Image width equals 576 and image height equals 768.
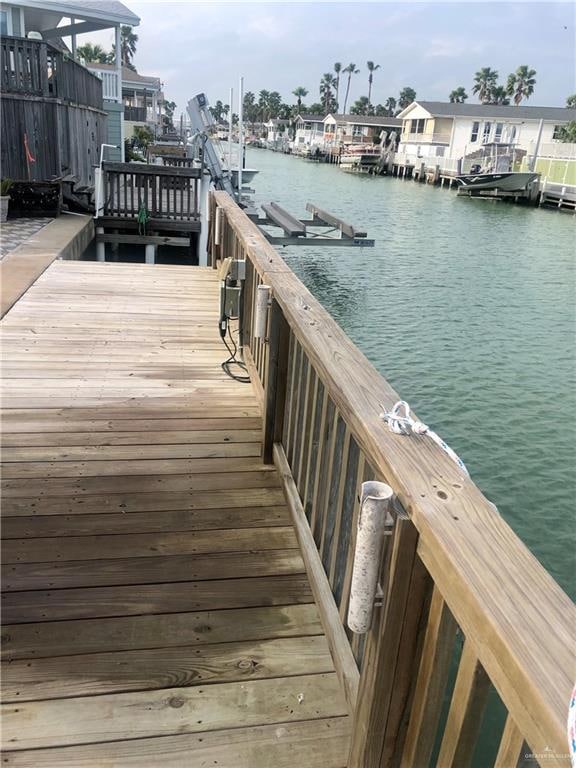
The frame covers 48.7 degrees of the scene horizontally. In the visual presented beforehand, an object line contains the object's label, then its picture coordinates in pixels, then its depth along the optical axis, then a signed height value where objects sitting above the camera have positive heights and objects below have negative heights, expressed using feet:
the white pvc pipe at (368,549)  3.92 -2.40
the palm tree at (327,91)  418.92 +30.32
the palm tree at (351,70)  407.44 +42.98
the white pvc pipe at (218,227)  21.30 -3.08
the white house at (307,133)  286.25 +2.56
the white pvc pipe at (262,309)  9.62 -2.46
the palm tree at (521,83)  250.98 +26.81
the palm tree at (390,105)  369.91 +21.76
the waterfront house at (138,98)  141.26 +7.49
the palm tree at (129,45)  300.48 +36.26
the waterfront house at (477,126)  162.71 +6.67
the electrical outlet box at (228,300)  14.39 -3.57
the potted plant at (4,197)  31.22 -3.84
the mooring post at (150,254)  33.24 -6.27
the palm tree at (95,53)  219.41 +22.76
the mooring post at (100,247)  32.45 -6.10
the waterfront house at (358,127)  244.01 +5.92
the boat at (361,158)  191.72 -4.46
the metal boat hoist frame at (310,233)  38.19 -5.45
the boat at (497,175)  111.96 -3.51
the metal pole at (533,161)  115.34 -0.70
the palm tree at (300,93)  419.02 +27.44
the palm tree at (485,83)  287.89 +30.00
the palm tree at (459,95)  294.05 +24.06
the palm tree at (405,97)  372.58 +27.09
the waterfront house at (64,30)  35.58 +6.34
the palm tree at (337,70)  414.00 +42.92
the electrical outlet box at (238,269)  13.50 -2.71
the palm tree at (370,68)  410.62 +45.27
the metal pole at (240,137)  43.47 -0.30
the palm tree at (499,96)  273.46 +23.84
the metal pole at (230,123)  46.13 +0.63
